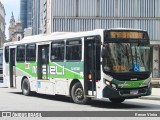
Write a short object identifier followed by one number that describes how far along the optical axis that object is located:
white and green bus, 17.14
